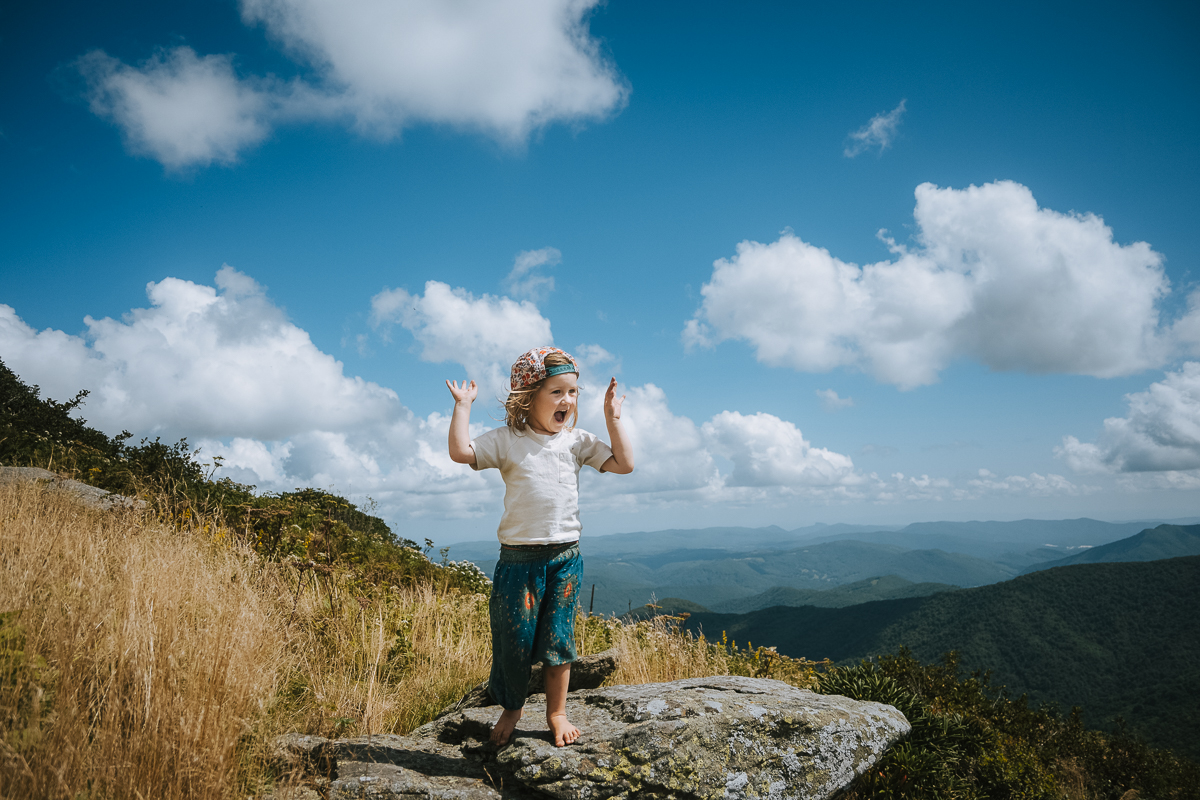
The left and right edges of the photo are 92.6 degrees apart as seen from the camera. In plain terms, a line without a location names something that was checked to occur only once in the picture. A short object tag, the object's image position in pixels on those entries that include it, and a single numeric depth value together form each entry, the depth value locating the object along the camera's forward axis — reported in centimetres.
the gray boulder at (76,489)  692
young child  334
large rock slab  300
